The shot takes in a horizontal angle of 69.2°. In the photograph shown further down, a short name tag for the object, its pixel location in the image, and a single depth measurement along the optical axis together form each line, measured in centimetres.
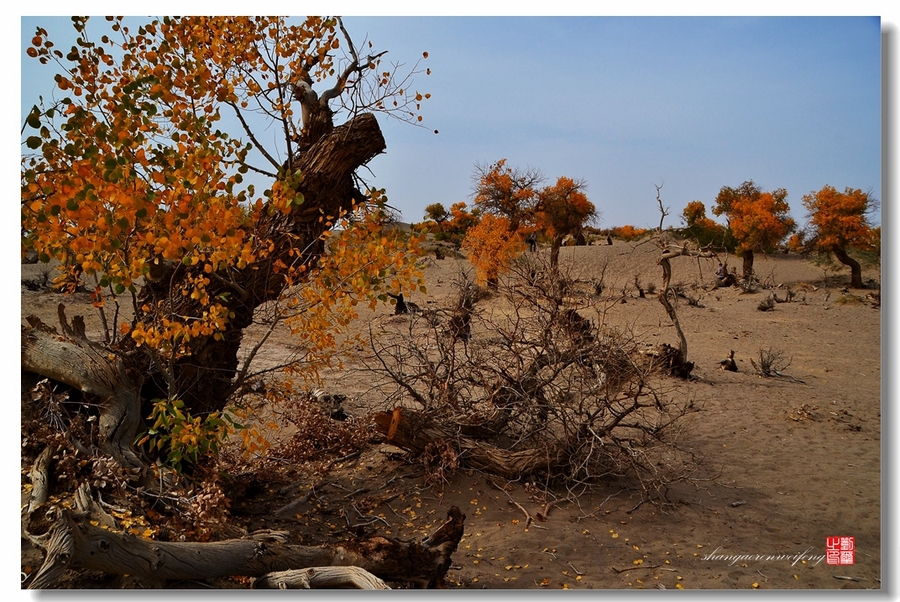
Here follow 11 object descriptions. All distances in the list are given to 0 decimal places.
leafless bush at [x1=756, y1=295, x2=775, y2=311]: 1337
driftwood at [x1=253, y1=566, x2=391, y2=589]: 309
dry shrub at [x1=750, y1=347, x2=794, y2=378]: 845
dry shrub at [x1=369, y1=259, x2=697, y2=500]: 459
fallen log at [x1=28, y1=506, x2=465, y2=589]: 273
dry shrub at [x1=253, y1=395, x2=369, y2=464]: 520
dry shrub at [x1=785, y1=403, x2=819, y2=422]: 650
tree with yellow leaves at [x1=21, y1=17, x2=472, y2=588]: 312
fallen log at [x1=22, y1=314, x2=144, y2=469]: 403
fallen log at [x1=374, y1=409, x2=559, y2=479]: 461
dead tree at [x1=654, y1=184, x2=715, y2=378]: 813
